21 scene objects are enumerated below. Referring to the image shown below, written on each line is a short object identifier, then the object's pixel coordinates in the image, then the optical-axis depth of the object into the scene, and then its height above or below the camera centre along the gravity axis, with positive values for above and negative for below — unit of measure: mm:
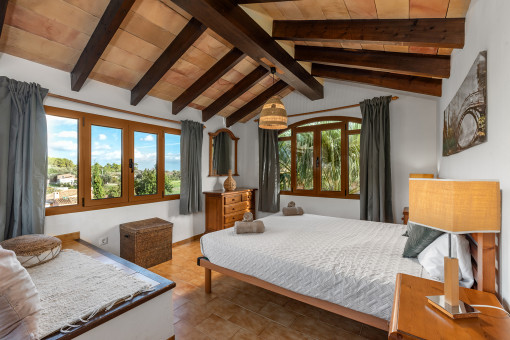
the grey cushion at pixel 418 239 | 1690 -521
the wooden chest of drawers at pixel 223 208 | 4262 -737
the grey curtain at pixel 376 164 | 3576 +77
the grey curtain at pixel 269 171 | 4793 -47
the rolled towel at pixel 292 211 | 3463 -619
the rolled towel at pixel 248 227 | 2520 -627
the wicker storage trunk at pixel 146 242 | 3074 -989
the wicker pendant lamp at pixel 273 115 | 2840 +643
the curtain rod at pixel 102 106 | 2719 +815
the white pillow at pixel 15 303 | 1114 -653
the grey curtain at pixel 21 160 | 2330 +91
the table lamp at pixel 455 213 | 996 -192
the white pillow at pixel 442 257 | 1334 -560
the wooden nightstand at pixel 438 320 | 875 -605
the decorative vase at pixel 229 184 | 4660 -300
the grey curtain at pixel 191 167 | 4059 +30
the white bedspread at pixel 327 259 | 1577 -710
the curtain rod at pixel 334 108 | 3640 +1058
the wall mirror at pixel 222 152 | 4766 +350
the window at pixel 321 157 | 4082 +218
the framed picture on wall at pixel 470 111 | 1354 +398
